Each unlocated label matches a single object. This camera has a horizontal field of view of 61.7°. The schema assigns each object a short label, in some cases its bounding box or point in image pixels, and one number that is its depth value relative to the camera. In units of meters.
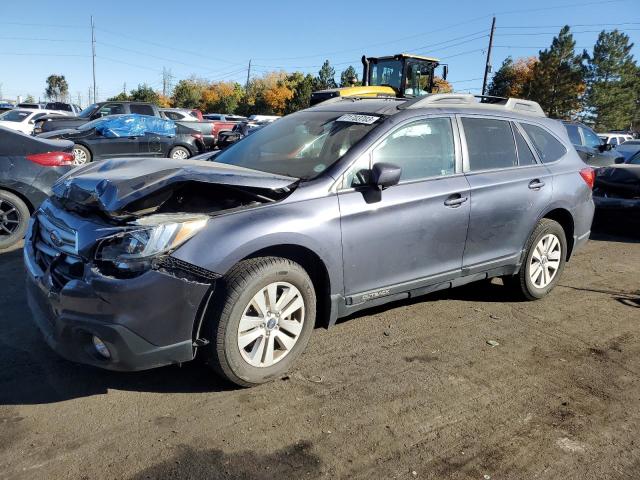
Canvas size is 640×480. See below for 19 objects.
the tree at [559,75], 59.00
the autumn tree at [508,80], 71.25
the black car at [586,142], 11.86
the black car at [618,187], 8.19
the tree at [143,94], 69.00
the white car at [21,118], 21.59
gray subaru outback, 2.96
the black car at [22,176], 6.28
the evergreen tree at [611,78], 61.94
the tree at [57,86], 103.19
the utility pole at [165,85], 109.44
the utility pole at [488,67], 38.00
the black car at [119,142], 13.01
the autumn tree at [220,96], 70.94
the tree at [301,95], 52.50
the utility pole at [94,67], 59.94
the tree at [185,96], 75.50
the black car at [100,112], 16.59
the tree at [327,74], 73.18
